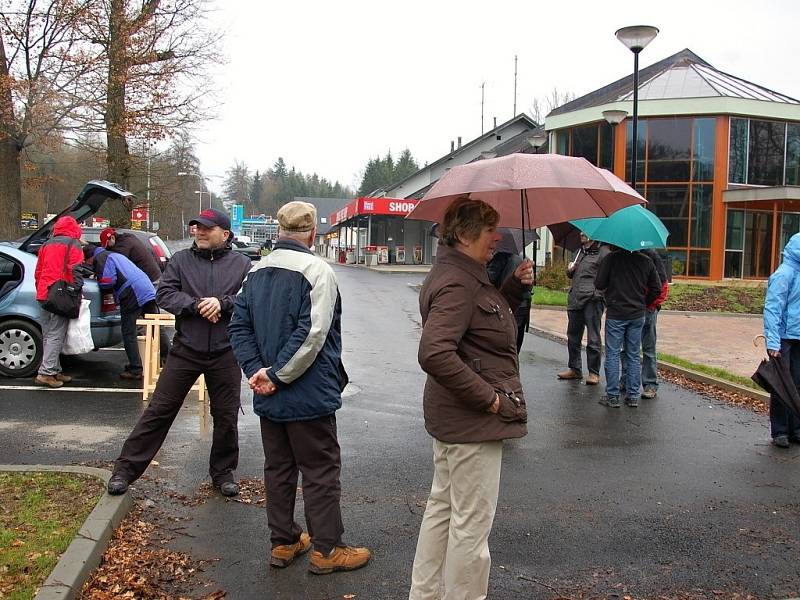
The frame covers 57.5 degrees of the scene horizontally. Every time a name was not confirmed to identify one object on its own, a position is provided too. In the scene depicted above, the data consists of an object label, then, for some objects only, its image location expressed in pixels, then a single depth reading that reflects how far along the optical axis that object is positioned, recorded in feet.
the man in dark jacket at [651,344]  27.35
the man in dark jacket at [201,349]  15.58
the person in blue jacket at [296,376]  12.41
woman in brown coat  10.22
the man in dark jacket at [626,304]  26.21
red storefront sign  141.28
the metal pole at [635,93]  46.52
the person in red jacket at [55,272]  26.14
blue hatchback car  28.02
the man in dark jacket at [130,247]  29.17
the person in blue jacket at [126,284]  28.09
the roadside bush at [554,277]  76.28
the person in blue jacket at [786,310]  20.33
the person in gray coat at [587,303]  30.07
